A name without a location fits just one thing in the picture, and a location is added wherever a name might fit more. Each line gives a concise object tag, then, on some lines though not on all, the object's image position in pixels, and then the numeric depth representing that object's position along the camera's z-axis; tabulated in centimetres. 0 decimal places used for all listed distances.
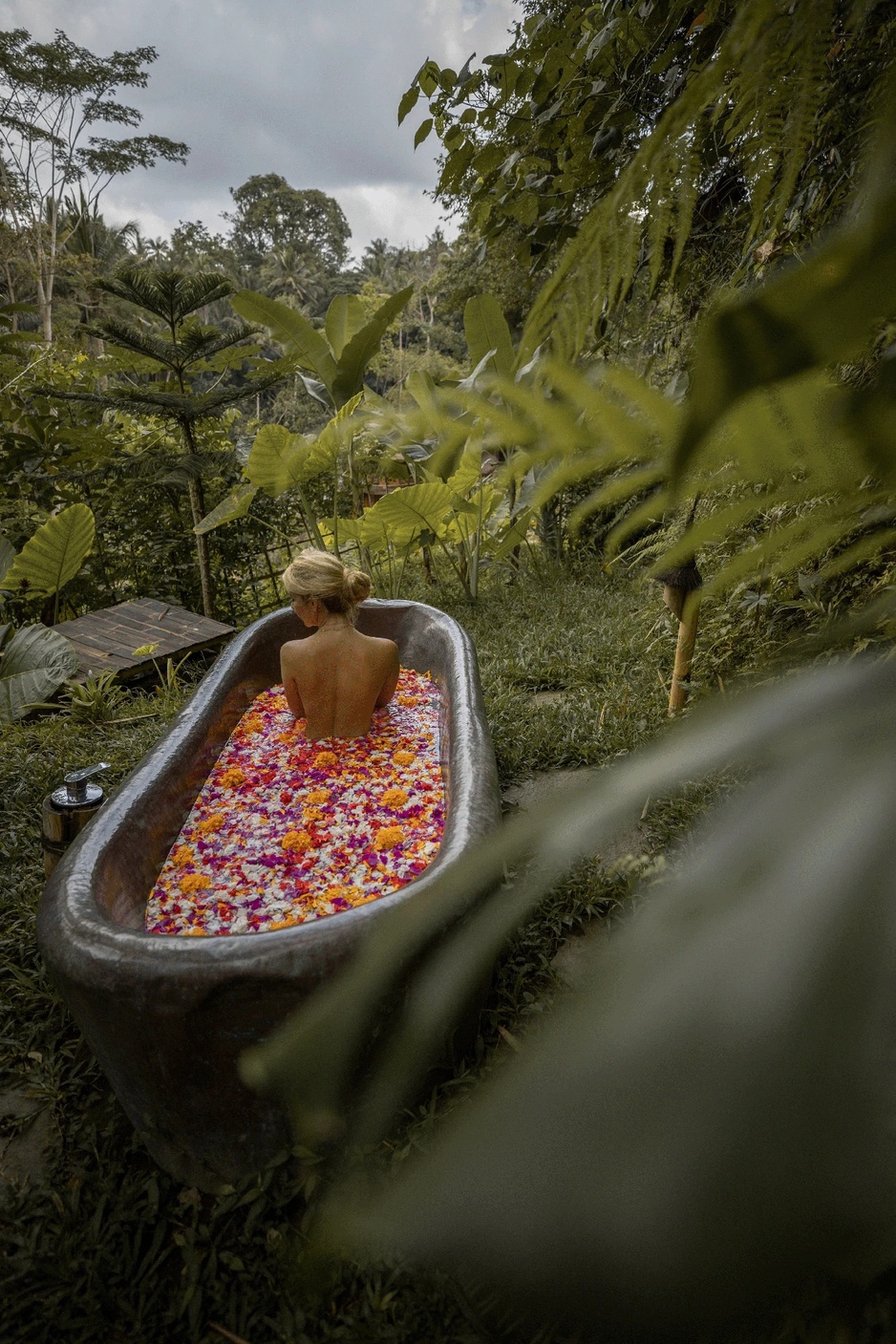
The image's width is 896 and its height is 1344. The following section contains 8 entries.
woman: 257
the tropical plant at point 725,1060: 11
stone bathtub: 119
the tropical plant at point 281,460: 367
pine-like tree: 384
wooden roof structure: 375
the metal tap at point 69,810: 179
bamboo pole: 237
